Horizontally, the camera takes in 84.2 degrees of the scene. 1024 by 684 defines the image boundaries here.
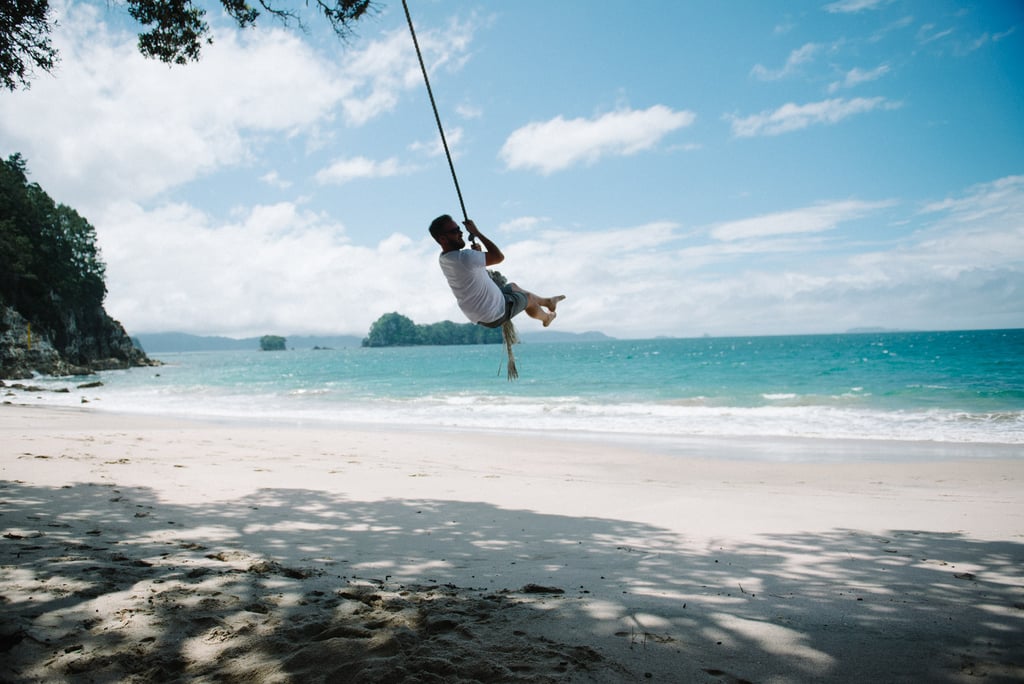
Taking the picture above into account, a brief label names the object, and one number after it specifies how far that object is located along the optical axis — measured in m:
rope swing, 4.28
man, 4.65
